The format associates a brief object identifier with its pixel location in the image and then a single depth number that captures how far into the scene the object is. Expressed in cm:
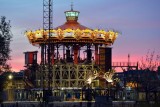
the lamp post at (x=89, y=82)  9924
